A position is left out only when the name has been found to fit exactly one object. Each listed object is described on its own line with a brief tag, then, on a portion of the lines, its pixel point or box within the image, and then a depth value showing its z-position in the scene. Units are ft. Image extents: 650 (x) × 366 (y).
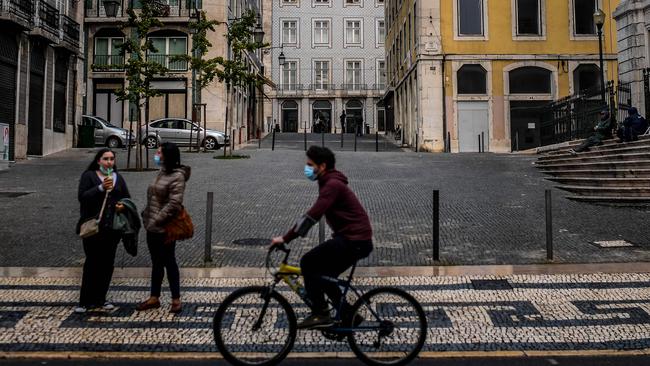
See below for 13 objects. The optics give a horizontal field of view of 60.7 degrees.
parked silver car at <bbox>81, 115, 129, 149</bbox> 99.60
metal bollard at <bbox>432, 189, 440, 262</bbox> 26.50
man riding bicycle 15.16
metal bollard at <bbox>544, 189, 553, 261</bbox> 26.58
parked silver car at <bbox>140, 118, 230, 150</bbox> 94.84
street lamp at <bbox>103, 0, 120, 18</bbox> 87.82
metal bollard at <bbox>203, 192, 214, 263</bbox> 26.18
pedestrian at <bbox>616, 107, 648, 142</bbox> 51.08
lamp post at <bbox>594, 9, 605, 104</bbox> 68.67
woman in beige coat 18.92
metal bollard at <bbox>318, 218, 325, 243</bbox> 26.94
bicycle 15.14
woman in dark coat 19.13
